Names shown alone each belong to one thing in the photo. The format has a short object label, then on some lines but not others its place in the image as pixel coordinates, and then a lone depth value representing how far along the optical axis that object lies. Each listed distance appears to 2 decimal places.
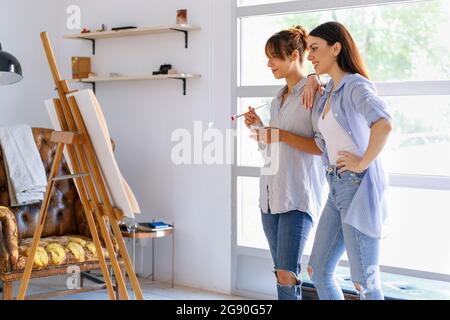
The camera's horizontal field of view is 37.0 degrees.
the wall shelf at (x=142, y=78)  4.34
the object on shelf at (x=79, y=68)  4.90
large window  3.43
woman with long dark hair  2.40
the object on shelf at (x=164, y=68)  4.43
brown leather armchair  3.60
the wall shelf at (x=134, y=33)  4.35
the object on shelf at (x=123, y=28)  4.63
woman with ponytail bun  2.74
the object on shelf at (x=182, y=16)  4.35
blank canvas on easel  2.52
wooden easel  2.58
